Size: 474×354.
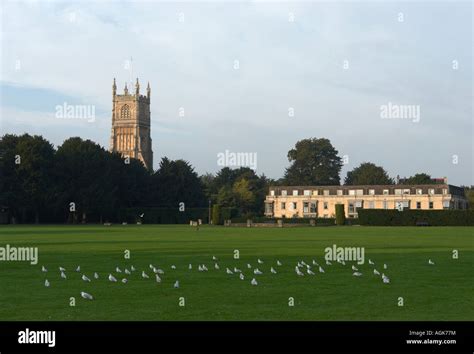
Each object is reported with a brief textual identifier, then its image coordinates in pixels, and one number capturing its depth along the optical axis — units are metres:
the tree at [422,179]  157.04
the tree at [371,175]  157.25
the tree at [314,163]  155.25
